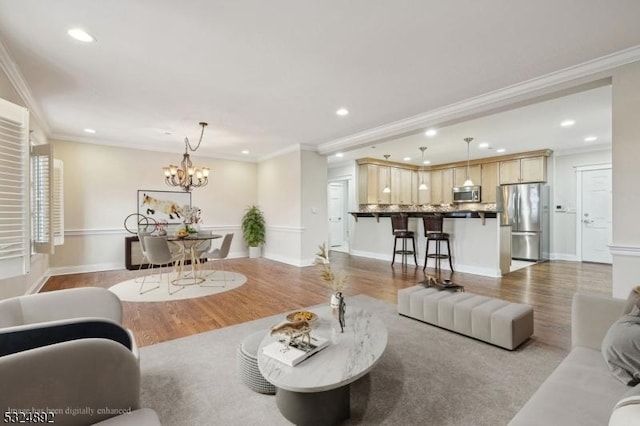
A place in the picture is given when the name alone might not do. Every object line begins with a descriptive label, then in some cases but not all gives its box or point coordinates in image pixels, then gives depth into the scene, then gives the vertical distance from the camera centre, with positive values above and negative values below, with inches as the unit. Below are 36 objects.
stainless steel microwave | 315.3 +20.8
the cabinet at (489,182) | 302.4 +32.9
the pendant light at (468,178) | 228.7 +36.3
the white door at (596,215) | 249.9 -2.0
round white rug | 156.6 -44.4
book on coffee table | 62.2 -30.6
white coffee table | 55.7 -31.8
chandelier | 191.6 +27.0
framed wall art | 243.3 +8.0
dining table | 179.0 -25.0
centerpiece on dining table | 181.0 -6.5
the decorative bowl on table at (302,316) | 77.1 -27.6
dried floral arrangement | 80.4 -18.0
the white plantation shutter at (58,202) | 187.5 +7.5
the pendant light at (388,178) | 323.1 +40.2
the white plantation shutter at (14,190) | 89.7 +7.7
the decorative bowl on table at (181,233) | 178.1 -12.2
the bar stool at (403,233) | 235.6 -16.2
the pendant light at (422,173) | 357.6 +49.0
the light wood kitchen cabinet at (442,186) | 344.2 +32.5
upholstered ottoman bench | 95.8 -36.5
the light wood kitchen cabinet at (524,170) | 273.6 +41.5
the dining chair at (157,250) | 165.2 -20.8
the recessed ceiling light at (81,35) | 89.4 +55.9
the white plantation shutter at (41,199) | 119.3 +6.1
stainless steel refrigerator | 267.6 -6.7
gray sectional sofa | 43.0 -30.5
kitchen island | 202.1 -20.4
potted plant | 279.0 -15.1
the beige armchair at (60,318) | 44.6 -20.0
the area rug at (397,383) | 66.1 -45.3
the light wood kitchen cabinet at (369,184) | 318.0 +31.6
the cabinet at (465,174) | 316.2 +42.9
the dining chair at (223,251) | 188.2 -24.6
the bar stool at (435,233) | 212.8 -14.7
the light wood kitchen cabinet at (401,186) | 339.9 +31.9
